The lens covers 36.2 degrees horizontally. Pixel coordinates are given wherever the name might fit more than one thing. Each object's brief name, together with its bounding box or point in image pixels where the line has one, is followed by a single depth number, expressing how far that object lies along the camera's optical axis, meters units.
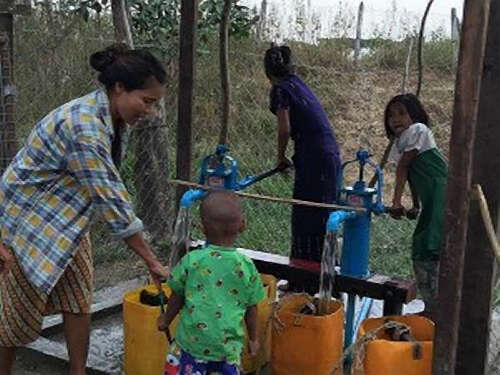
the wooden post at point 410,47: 6.68
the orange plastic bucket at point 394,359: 2.72
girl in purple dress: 4.56
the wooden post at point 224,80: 4.87
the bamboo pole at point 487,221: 2.41
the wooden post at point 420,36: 4.29
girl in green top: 3.91
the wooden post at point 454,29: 9.68
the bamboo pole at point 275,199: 3.44
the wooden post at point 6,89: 4.05
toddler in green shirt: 2.66
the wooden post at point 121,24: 5.00
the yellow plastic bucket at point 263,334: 3.43
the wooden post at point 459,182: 2.15
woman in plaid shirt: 2.65
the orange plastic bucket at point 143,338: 3.31
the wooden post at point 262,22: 9.25
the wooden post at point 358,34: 10.20
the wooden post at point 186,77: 3.98
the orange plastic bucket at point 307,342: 3.19
